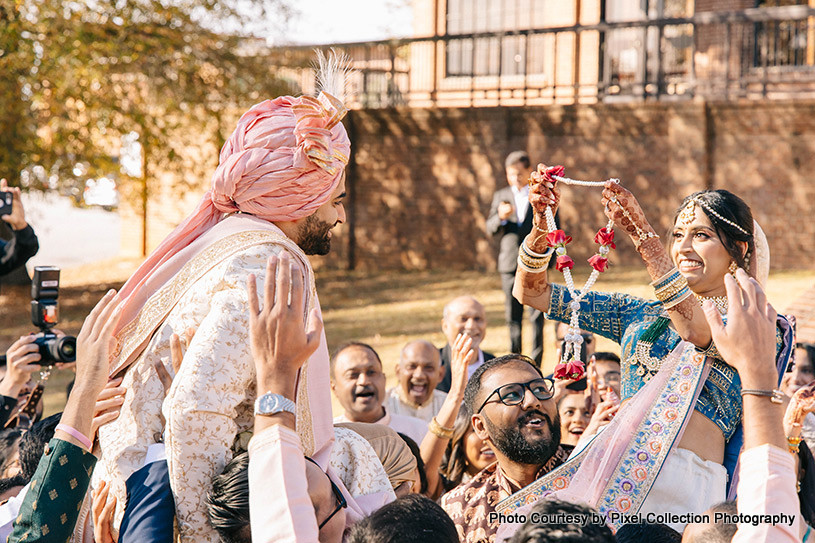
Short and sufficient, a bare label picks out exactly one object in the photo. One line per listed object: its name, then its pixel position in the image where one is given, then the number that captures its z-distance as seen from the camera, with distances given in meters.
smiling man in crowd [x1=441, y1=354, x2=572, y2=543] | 3.37
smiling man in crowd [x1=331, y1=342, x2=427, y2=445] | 4.80
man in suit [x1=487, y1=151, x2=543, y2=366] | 8.48
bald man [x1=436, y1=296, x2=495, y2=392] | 5.97
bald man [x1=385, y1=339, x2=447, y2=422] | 5.43
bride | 2.97
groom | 2.37
